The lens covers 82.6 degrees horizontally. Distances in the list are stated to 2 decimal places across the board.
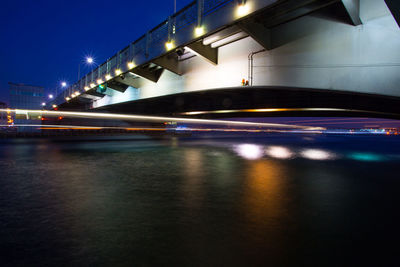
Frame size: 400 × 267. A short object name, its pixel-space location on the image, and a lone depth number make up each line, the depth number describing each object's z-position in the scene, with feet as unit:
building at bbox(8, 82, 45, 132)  158.10
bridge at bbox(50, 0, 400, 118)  27.02
